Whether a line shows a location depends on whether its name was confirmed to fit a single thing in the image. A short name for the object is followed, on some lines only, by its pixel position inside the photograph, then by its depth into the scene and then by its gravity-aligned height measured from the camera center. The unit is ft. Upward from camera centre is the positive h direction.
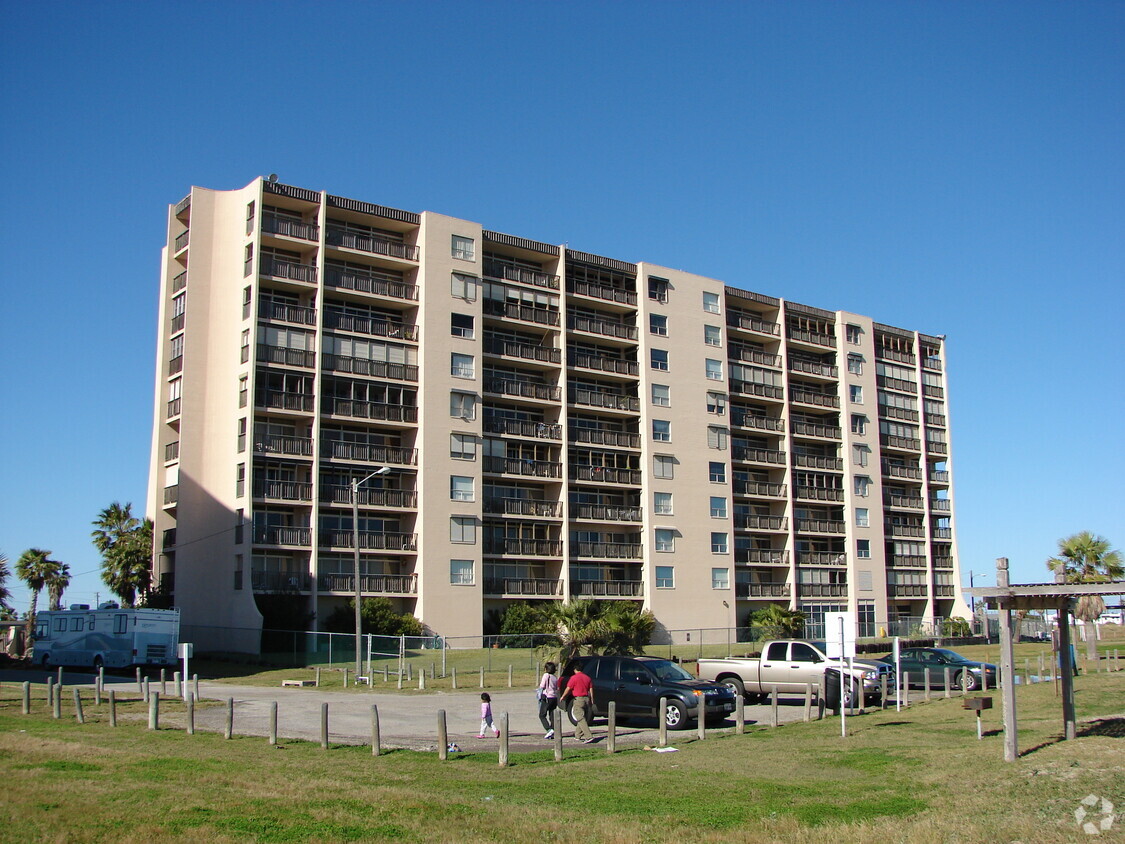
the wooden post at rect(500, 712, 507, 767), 59.82 -10.16
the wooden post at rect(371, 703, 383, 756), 63.00 -10.27
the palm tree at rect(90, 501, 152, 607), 188.85 +2.62
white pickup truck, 95.50 -9.96
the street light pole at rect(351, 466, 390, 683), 129.80 -8.05
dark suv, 79.36 -9.51
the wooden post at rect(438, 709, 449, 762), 61.31 -10.12
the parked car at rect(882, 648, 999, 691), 111.24 -10.70
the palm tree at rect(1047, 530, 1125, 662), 180.88 +1.05
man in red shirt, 72.23 -9.10
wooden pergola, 54.80 -2.31
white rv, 146.61 -10.03
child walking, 74.59 -10.62
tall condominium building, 177.88 +26.26
